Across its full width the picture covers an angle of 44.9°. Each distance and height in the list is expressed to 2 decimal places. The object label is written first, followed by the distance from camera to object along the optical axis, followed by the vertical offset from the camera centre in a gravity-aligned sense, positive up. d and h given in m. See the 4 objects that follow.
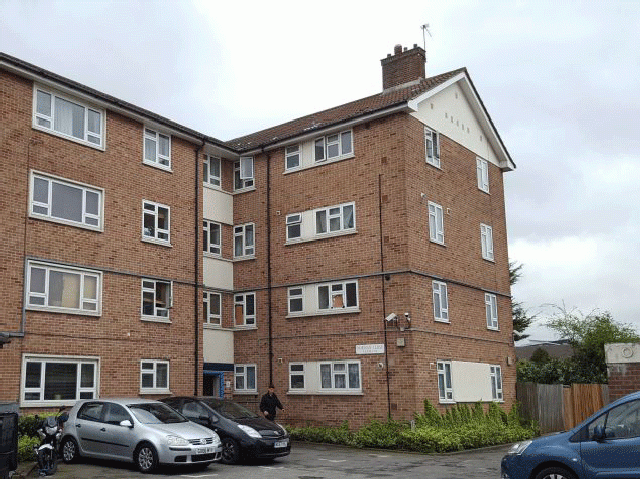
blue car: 9.67 -1.07
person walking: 21.17 -0.88
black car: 16.41 -1.16
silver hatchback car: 14.70 -1.16
